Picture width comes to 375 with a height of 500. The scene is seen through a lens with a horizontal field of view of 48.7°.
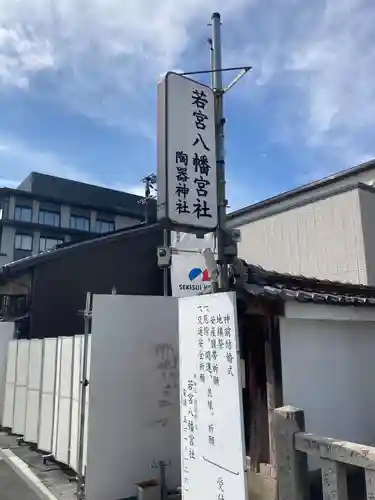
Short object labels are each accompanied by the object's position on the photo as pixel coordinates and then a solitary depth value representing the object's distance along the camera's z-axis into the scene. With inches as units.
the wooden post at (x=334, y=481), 121.3
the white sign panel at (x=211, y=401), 156.9
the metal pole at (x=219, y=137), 182.1
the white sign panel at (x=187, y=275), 406.3
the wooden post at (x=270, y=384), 192.4
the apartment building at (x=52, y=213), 1483.8
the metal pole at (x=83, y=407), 218.1
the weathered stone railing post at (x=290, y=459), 134.1
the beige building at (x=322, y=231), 421.1
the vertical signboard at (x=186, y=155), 180.1
